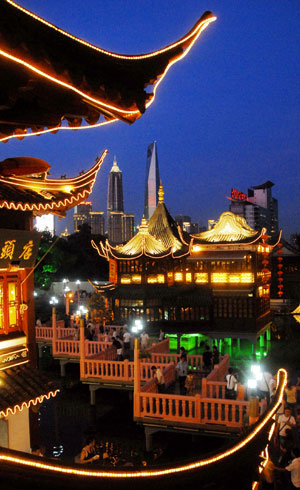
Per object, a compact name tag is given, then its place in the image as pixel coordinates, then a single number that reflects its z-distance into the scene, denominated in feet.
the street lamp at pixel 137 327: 78.79
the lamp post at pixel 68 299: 111.75
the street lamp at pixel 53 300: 130.05
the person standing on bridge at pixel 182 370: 46.75
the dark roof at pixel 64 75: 12.70
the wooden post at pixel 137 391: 40.29
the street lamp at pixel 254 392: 23.86
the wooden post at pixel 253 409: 23.73
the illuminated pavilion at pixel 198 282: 82.79
